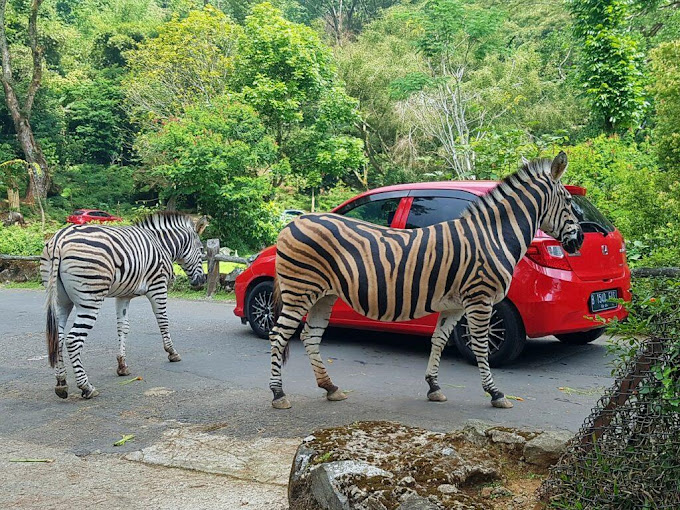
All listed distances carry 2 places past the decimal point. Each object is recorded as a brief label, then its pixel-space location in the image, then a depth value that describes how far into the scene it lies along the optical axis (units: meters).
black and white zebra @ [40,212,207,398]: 6.81
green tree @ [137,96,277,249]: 18.94
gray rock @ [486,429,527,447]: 3.75
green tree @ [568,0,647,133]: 15.06
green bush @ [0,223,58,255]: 19.75
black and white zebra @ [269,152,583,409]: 6.09
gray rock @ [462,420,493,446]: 3.85
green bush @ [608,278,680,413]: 2.66
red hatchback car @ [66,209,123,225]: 35.31
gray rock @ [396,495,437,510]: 2.99
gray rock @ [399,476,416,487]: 3.20
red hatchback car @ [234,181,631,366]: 6.96
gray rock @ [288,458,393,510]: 3.23
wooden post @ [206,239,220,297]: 13.86
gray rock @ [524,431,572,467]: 3.59
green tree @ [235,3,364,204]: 22.67
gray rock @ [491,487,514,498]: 3.31
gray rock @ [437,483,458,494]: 3.14
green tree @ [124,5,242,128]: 31.48
